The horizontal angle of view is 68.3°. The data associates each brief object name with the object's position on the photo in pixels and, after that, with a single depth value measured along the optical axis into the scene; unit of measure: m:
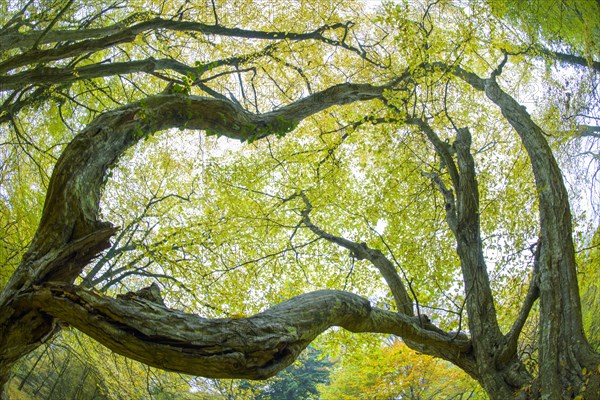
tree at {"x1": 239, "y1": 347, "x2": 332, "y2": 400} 18.39
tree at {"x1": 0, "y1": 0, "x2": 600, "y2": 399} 2.31
